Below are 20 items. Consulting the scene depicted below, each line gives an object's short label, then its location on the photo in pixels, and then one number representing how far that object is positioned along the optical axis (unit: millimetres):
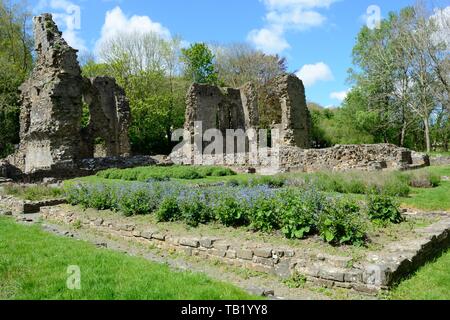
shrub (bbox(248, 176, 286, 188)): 14086
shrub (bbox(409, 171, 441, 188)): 13633
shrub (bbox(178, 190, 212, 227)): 8031
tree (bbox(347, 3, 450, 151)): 29234
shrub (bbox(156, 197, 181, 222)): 8453
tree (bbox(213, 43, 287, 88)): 45438
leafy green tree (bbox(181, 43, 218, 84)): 43312
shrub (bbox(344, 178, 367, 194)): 12453
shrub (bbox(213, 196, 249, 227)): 7590
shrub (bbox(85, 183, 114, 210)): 10282
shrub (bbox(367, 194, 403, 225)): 7684
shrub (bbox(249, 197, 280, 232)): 7023
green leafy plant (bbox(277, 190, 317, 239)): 6494
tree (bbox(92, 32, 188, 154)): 39031
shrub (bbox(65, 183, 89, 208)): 11008
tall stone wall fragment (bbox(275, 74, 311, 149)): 29422
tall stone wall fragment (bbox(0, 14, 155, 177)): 24125
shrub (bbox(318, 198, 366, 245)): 6023
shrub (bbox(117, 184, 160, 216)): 9242
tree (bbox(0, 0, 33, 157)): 32781
